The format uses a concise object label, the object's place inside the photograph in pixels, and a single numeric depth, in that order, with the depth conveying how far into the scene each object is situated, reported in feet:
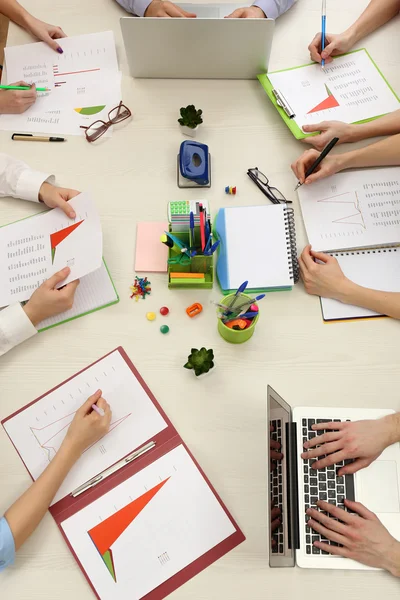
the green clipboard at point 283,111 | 3.89
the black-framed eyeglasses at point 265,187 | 3.73
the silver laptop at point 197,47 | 3.70
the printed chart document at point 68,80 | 4.00
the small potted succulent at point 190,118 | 3.81
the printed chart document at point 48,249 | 3.34
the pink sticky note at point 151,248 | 3.51
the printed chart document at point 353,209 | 3.59
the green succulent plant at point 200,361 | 3.10
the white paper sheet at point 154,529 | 2.78
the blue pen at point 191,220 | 3.05
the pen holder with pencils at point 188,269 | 3.30
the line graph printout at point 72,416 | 3.03
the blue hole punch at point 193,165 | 3.68
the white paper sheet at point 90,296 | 3.39
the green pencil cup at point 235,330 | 3.14
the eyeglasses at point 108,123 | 3.94
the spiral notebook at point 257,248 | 3.43
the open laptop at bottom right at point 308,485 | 2.80
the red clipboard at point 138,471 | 2.78
